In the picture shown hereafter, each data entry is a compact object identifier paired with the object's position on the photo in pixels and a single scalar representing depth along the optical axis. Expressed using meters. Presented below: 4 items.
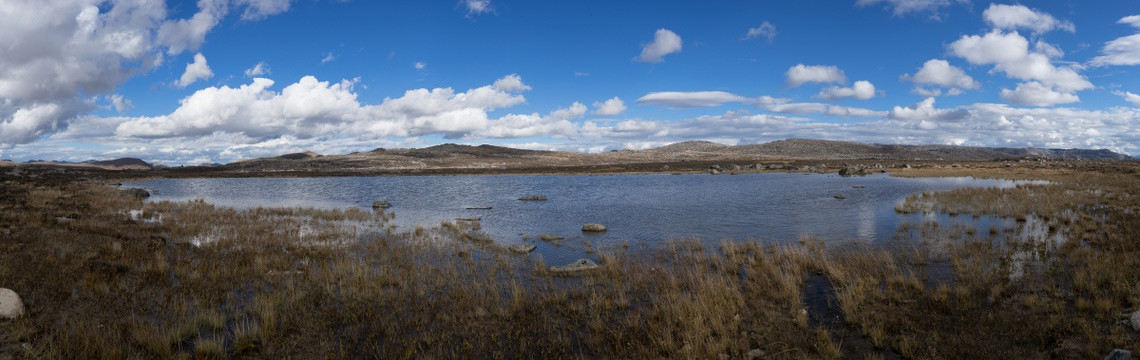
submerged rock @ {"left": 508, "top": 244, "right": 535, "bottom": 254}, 19.57
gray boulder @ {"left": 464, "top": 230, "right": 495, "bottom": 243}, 22.54
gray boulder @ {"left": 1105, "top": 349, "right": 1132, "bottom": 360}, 6.91
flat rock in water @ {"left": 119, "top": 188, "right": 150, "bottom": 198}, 46.15
